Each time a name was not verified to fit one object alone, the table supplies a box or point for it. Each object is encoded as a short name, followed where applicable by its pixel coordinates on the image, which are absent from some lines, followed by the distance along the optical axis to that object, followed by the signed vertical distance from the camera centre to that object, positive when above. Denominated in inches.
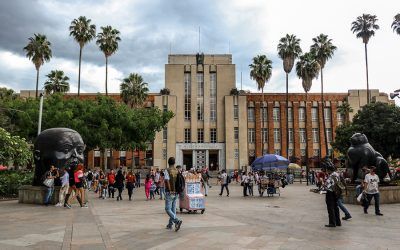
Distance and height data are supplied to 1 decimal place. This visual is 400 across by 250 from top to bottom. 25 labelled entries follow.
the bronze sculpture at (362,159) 647.1 +11.1
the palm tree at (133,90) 1987.0 +395.8
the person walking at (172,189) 353.0 -23.0
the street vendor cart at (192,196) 498.6 -40.2
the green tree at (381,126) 1391.5 +146.1
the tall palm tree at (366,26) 1908.2 +700.5
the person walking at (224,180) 859.0 -32.7
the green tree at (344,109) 2153.1 +320.1
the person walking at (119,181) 735.7 -29.9
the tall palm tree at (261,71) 2233.0 +559.6
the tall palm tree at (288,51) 2042.3 +617.6
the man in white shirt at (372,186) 473.4 -25.7
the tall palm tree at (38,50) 1857.8 +568.1
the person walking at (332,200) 374.9 -34.3
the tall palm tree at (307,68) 2005.4 +516.1
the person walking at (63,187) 568.4 -32.2
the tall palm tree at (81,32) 1868.8 +661.0
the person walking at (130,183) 746.2 -34.0
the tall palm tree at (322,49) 1966.0 +603.0
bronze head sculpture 609.6 +24.1
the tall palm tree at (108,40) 1923.0 +637.7
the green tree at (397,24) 1128.5 +446.6
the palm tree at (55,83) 1847.9 +404.8
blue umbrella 955.3 +6.9
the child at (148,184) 761.9 -37.1
